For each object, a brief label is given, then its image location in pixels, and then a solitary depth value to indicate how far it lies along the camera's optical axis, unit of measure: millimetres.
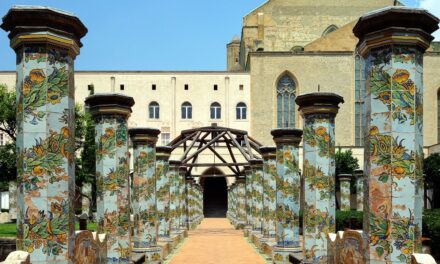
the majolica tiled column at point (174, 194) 24812
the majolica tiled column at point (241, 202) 32312
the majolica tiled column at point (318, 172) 12273
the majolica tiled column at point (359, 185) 31950
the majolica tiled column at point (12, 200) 40500
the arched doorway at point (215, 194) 56616
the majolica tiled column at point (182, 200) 28555
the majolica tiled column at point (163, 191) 20078
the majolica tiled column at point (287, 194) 15492
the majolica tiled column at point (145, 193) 15422
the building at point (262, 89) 50250
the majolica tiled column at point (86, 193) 36256
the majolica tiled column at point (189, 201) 31933
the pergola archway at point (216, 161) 31328
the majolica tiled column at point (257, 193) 23281
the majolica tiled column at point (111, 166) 12023
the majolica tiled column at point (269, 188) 19500
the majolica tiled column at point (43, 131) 7832
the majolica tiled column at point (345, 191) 32938
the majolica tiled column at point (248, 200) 26547
